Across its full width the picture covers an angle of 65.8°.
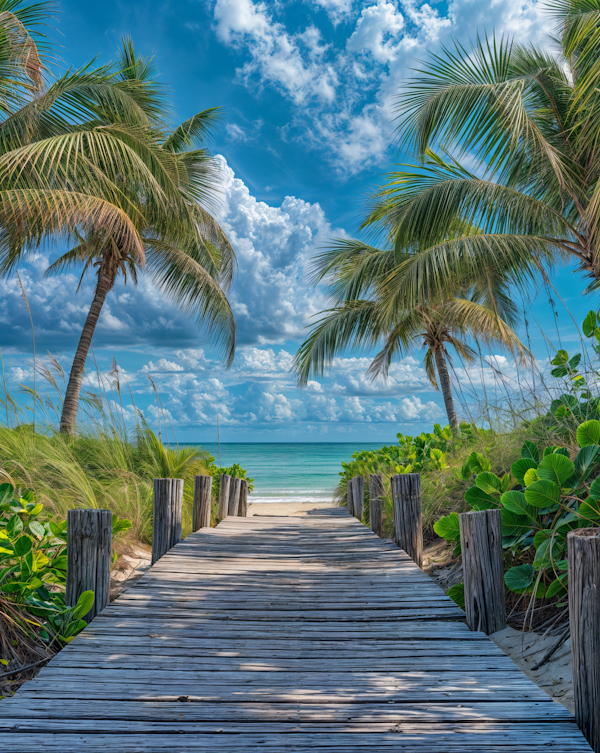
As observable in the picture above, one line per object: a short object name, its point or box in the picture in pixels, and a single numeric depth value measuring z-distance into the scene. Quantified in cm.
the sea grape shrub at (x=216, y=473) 873
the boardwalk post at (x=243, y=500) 760
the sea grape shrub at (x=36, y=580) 249
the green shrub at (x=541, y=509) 230
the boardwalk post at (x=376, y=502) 528
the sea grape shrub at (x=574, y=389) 361
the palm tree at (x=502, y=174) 648
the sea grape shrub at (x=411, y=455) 579
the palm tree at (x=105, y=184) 643
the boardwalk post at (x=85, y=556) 271
